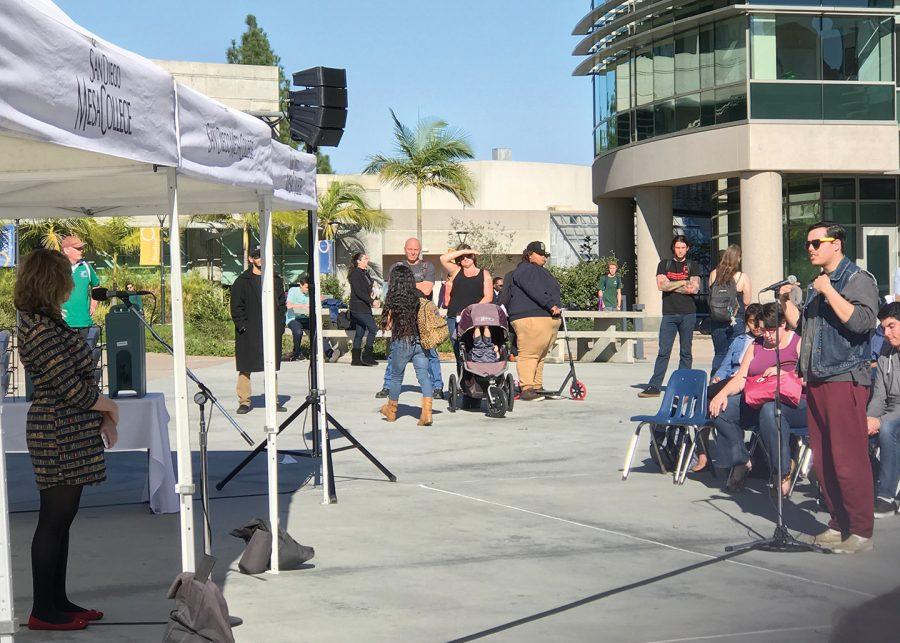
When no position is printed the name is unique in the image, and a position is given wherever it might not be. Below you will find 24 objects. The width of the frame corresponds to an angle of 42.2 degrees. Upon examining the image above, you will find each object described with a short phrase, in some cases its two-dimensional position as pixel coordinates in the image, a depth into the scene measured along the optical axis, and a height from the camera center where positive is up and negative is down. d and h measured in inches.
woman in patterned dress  225.8 -17.6
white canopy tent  161.2 +33.3
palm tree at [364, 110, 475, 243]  1782.7 +245.1
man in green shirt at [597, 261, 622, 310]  1071.0 +21.7
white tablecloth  328.8 -29.5
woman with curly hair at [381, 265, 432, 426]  498.0 -1.2
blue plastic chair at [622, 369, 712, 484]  375.6 -31.2
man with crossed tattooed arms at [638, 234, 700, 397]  587.5 +7.2
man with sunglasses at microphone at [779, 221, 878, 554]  284.8 -16.2
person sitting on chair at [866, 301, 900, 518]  336.5 -29.4
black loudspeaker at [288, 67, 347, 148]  358.9 +66.2
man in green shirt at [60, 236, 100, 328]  501.7 +11.6
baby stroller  551.5 -23.4
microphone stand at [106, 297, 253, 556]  233.4 -29.9
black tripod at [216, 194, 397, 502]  350.0 -20.1
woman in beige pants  580.7 +6.9
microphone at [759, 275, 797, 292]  288.8 +7.9
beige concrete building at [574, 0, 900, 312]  1178.6 +204.2
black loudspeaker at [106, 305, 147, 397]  328.8 -8.1
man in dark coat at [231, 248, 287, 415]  541.3 -0.1
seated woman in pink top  350.6 -27.8
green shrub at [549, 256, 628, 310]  1110.4 +30.2
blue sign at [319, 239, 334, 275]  1273.5 +78.8
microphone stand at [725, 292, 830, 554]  288.8 -57.4
